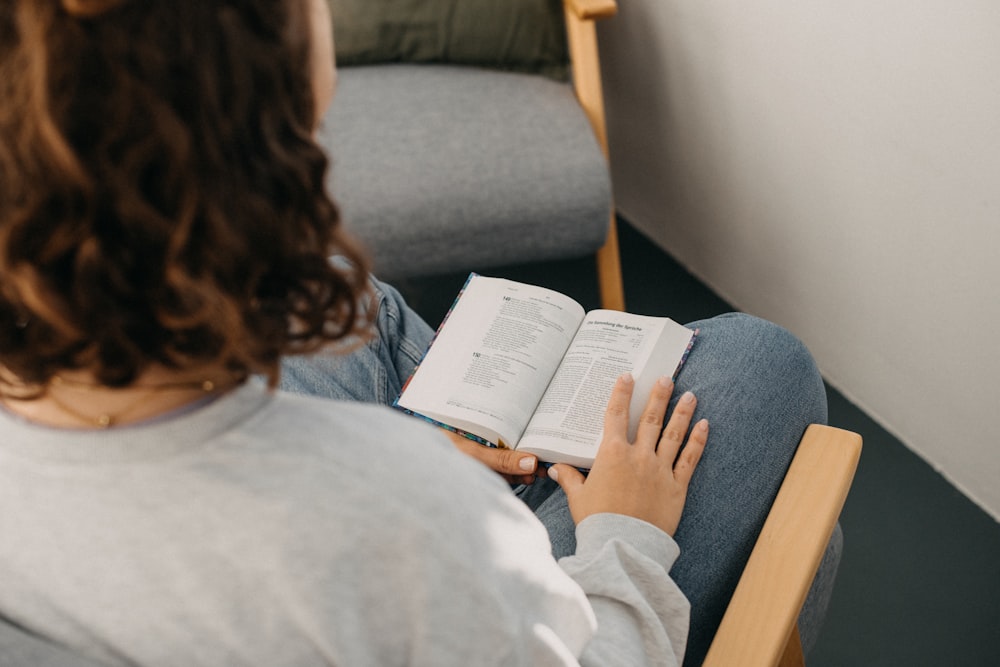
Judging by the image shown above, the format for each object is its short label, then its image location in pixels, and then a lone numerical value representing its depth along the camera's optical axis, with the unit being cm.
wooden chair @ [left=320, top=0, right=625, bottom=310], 155
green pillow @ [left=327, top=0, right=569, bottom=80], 173
